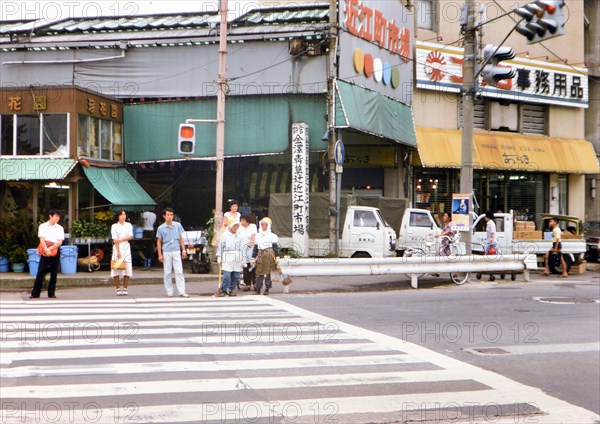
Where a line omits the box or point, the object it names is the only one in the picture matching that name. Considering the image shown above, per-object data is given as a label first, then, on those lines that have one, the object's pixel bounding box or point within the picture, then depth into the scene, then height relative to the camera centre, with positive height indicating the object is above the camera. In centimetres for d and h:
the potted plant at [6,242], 1984 -93
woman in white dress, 1573 -85
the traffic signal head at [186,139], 1883 +186
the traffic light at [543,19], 1449 +394
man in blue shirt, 1557 -88
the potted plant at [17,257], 1969 -134
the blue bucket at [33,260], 1906 -138
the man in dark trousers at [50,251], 1493 -89
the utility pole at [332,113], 2339 +316
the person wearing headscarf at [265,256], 1627 -108
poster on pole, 1939 -8
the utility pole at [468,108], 1900 +279
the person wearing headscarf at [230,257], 1580 -108
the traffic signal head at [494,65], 1791 +379
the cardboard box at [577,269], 2470 -205
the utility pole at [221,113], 1997 +276
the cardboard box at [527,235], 2380 -83
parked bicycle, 1933 -122
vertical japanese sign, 2364 +79
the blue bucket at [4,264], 1983 -155
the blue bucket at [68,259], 1939 -138
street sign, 2272 +185
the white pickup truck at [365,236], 2247 -83
